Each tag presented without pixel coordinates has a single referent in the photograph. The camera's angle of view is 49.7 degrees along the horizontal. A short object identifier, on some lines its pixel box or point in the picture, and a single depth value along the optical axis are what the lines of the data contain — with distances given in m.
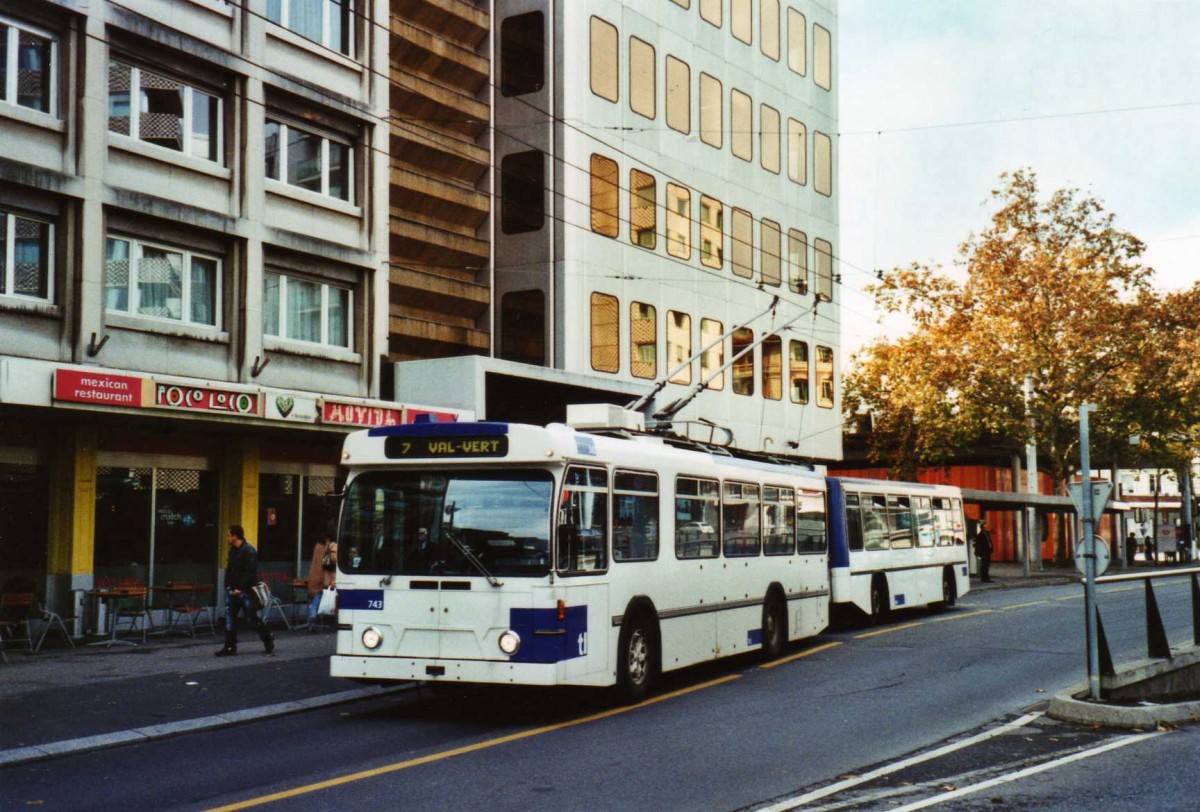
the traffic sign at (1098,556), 12.22
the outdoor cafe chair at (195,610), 20.51
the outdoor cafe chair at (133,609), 19.30
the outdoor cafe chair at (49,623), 18.06
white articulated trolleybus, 11.66
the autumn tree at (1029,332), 42.47
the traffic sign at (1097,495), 11.95
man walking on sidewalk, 17.22
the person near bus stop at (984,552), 38.72
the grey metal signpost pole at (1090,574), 11.95
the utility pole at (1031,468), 42.69
